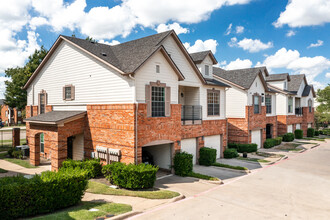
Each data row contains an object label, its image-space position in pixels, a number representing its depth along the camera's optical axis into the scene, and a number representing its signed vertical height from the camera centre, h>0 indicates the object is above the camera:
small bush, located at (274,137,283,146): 30.21 -3.74
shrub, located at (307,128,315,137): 40.72 -3.50
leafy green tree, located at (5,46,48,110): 40.00 +5.40
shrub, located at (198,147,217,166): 18.55 -3.50
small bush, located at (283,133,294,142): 33.47 -3.64
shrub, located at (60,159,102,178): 13.94 -3.21
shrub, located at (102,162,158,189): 11.95 -3.28
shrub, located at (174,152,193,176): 15.27 -3.40
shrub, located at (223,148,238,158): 21.80 -3.85
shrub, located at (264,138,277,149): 27.98 -3.79
